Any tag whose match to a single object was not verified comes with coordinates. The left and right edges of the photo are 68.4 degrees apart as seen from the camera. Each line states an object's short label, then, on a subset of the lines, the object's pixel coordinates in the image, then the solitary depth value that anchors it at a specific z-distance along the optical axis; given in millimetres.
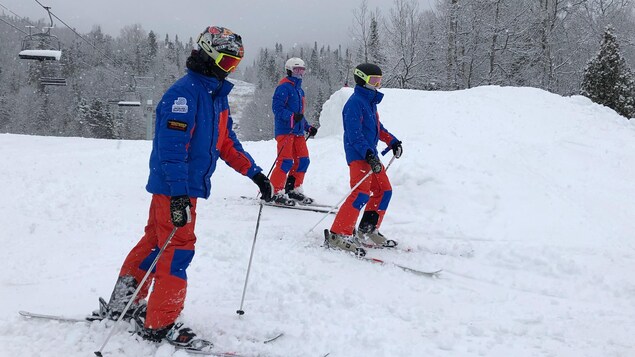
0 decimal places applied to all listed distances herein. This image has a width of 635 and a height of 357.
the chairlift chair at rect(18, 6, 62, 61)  19609
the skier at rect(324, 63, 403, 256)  5406
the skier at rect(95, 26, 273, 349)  3035
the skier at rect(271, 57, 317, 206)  7555
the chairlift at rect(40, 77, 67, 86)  26672
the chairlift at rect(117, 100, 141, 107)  29203
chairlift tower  29328
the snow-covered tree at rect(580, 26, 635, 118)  20828
